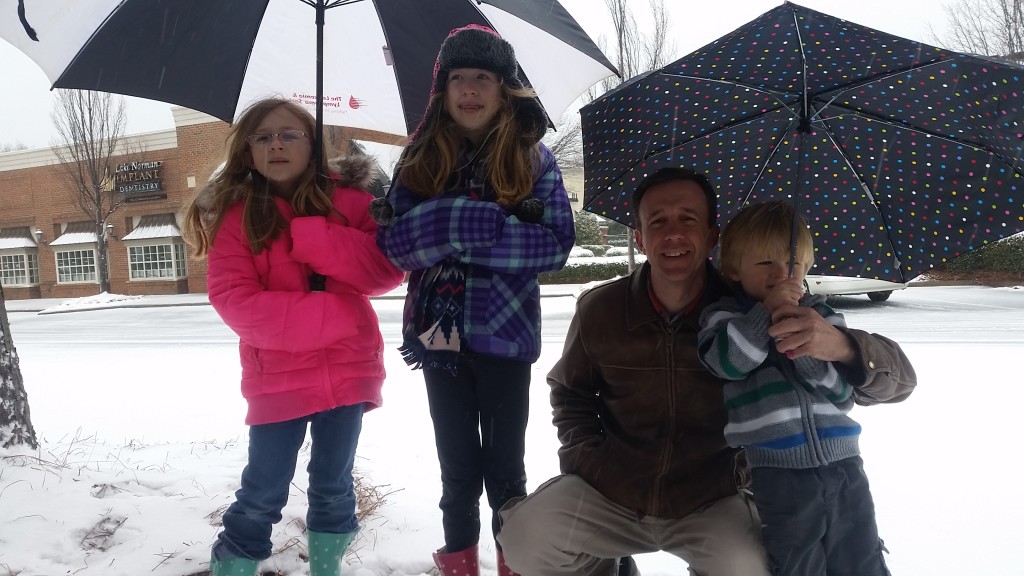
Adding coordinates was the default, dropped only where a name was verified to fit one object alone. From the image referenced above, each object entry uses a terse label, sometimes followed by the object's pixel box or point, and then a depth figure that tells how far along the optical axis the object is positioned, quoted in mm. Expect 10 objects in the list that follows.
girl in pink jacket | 2141
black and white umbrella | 2338
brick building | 23250
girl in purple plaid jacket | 2107
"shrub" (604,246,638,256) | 23419
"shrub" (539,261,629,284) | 19295
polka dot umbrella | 1762
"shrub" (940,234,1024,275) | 14680
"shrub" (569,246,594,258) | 22744
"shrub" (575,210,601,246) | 24797
